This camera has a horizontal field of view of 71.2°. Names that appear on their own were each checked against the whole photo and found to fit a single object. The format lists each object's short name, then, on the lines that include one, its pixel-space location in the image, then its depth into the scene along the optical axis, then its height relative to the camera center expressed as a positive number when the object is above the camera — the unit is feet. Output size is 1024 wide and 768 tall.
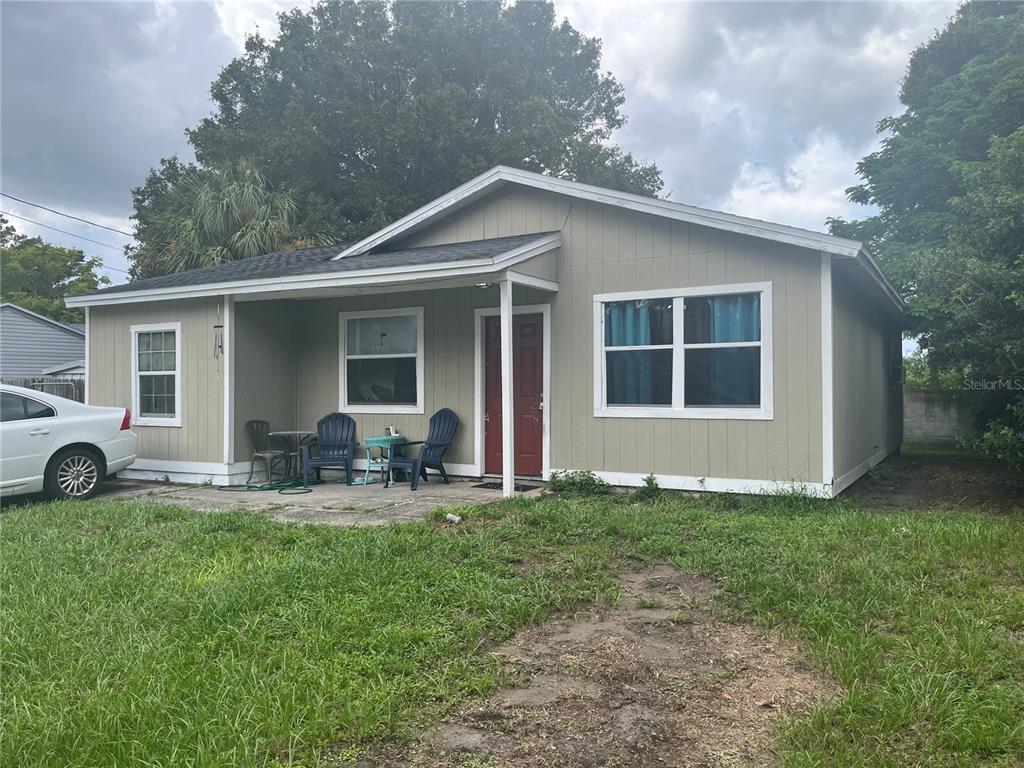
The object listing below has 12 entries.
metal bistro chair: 31.91 -2.02
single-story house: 24.11 +2.29
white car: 25.85 -1.63
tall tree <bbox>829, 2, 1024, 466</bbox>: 24.84 +13.83
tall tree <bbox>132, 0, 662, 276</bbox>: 77.61 +34.64
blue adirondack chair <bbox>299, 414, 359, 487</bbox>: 30.53 -2.04
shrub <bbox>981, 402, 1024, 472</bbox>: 23.66 -1.53
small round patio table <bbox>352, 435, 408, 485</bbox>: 30.12 -2.27
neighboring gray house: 71.41 +5.91
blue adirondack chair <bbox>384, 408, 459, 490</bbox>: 29.19 -1.99
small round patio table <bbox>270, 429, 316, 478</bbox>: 32.63 -1.84
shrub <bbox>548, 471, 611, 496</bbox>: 26.78 -3.27
